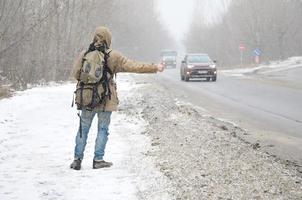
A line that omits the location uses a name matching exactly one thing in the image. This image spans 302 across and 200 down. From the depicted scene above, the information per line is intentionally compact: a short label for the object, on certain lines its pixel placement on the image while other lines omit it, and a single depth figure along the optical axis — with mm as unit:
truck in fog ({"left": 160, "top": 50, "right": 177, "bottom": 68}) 75188
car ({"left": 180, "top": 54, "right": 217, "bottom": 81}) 33594
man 7508
